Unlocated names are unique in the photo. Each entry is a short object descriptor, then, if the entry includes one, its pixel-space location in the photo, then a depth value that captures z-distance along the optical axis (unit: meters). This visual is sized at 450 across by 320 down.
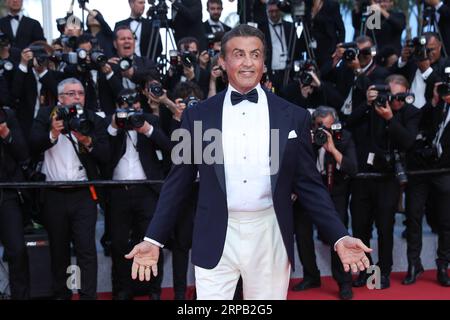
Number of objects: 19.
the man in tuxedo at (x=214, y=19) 7.30
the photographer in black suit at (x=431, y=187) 6.07
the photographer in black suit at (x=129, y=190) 5.57
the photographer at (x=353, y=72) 6.38
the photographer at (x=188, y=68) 6.25
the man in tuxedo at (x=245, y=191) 3.12
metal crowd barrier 5.22
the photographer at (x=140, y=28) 6.97
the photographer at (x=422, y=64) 6.47
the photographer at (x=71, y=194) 5.34
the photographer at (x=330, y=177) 5.68
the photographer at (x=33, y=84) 5.97
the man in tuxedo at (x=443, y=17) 7.23
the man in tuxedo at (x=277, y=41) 7.13
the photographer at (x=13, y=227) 5.25
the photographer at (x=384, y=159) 5.84
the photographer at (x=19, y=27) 6.77
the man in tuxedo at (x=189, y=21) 6.96
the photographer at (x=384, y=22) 7.18
